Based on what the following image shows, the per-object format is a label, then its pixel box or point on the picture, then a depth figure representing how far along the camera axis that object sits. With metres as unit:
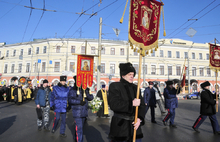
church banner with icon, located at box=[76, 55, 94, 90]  5.41
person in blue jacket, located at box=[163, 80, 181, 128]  7.47
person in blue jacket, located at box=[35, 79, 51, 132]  6.79
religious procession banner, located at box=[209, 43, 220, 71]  9.64
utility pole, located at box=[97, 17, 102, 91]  16.14
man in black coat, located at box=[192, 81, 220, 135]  6.21
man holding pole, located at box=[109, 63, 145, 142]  2.79
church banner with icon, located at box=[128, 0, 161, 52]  3.80
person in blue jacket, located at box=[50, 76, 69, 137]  5.88
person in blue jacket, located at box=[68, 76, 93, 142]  4.65
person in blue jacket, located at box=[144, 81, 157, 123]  8.67
